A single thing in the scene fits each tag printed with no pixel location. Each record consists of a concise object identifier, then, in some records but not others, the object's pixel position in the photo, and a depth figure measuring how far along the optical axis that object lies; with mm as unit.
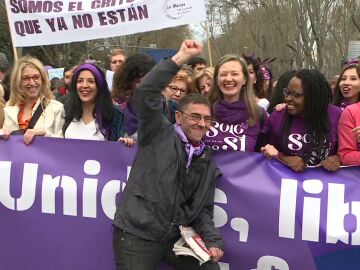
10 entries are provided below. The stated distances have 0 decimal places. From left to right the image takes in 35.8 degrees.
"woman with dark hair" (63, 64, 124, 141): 3990
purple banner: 3467
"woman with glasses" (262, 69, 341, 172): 3520
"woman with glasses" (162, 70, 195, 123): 4410
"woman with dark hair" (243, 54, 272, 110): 5715
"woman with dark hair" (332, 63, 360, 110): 4734
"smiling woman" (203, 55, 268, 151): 3713
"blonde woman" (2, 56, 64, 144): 4188
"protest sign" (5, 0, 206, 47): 4906
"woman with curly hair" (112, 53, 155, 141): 4129
